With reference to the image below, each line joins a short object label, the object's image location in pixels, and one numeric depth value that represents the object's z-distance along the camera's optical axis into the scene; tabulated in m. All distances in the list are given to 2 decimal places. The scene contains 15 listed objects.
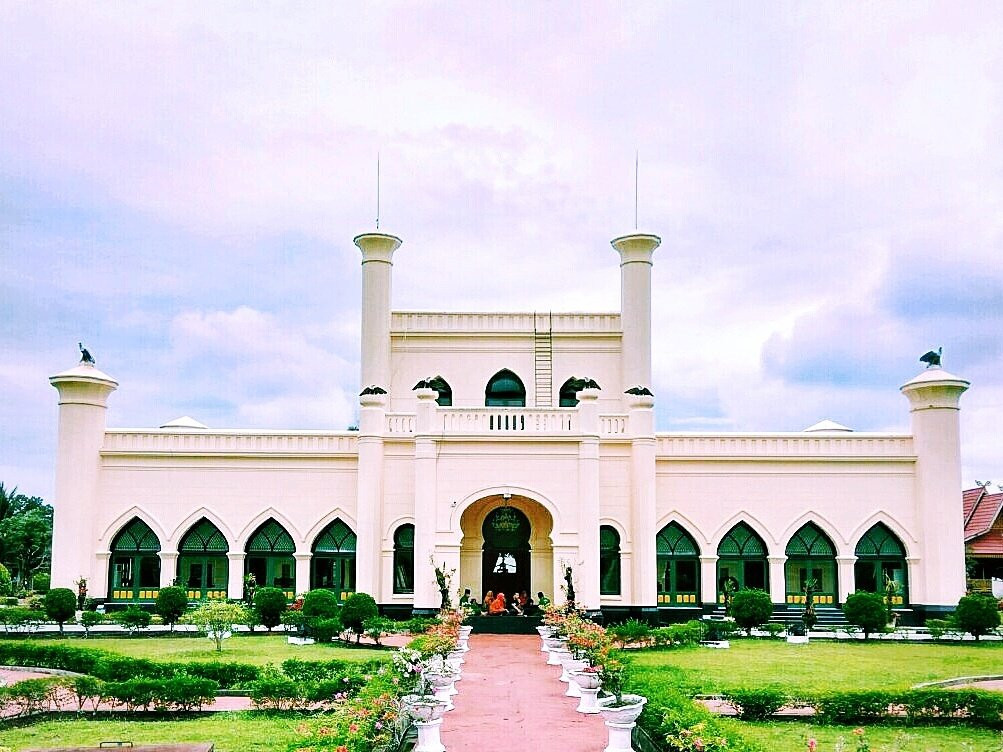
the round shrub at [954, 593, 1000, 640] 26.70
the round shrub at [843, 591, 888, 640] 26.59
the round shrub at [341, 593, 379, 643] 24.33
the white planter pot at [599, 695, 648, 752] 12.26
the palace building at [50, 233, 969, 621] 29.89
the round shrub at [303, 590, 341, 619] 26.59
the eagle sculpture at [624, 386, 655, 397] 29.88
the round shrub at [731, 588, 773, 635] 27.09
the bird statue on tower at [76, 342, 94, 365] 31.77
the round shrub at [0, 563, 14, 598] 40.16
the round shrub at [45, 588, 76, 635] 26.81
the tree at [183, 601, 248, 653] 22.59
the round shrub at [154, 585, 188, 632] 27.22
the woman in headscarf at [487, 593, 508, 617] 28.08
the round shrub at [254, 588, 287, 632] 26.86
